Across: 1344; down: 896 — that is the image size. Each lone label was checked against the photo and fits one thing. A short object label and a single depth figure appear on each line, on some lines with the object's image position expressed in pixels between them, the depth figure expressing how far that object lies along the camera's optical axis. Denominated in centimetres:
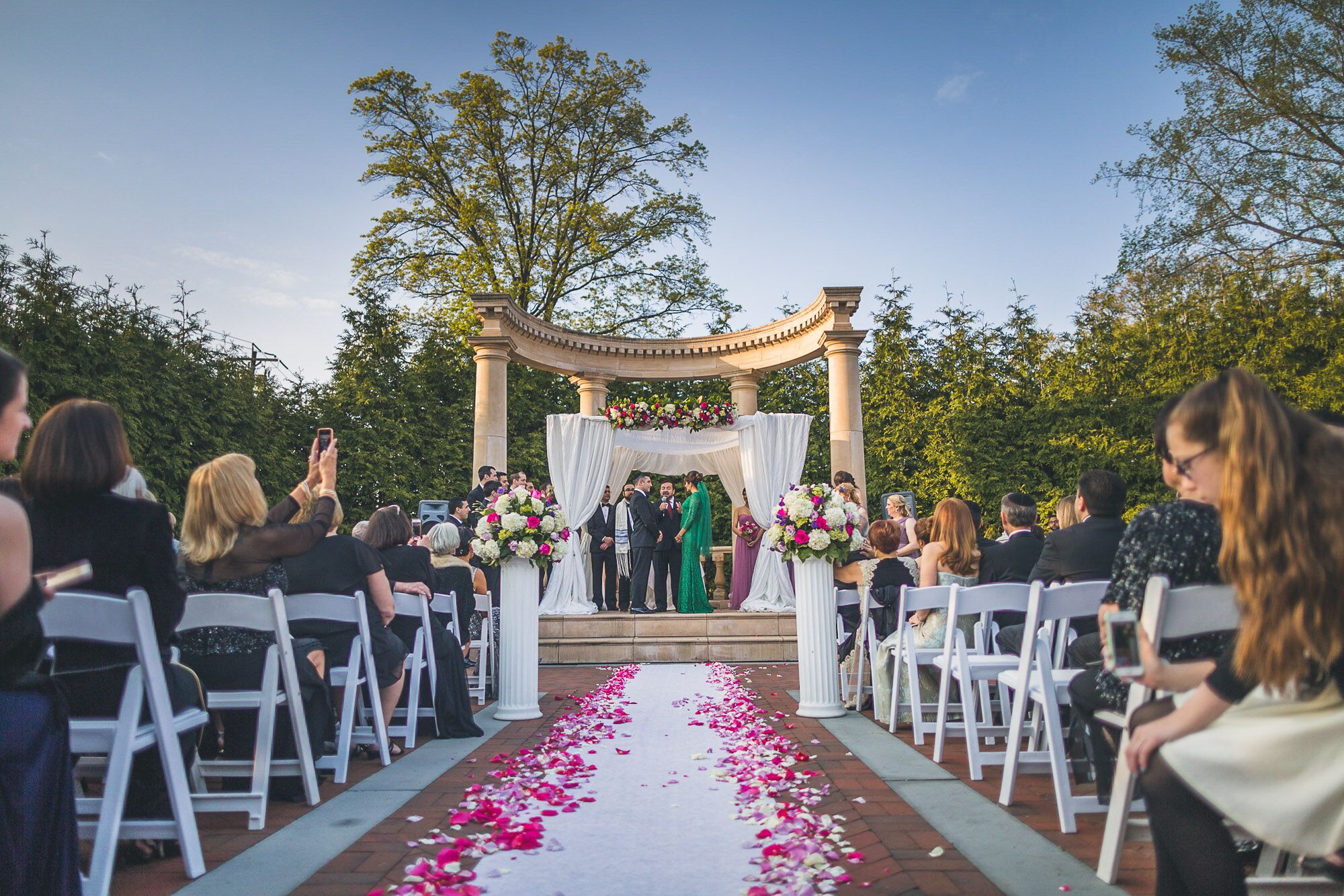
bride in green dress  1141
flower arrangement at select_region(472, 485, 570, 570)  622
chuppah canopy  1134
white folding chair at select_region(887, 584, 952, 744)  484
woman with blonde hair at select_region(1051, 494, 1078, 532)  616
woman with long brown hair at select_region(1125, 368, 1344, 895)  170
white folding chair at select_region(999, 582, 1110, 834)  317
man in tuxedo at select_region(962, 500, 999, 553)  611
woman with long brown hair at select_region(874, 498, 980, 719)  562
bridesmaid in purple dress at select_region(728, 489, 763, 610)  1216
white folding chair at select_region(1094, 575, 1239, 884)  213
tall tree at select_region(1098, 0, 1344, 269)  1512
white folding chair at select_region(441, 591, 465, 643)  615
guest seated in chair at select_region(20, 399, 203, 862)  263
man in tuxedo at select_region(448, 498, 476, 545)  806
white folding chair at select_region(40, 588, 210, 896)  256
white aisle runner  272
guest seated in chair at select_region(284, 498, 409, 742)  443
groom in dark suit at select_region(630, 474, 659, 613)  1116
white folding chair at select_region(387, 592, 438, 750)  516
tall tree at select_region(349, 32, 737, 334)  2075
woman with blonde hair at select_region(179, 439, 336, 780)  378
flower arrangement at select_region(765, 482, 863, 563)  610
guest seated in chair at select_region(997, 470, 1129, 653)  406
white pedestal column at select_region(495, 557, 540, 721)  618
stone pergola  1278
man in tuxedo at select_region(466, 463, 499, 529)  944
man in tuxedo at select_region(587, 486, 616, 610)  1205
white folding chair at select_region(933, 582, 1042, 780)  415
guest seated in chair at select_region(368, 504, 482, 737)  555
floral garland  1273
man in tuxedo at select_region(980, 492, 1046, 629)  545
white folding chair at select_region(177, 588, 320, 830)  339
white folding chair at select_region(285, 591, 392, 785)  407
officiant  1130
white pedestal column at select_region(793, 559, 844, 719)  612
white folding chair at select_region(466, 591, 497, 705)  743
